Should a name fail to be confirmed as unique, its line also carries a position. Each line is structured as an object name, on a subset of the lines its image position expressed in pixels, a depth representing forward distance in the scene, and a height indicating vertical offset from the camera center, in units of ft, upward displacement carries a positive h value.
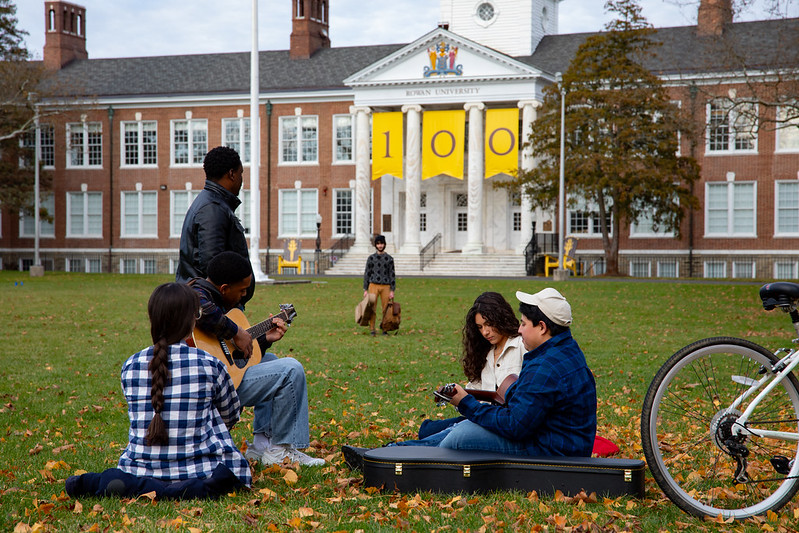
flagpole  97.76 +6.63
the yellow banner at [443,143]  141.28 +13.29
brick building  140.56 +12.81
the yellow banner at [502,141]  137.28 +13.19
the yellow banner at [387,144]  145.48 +13.41
